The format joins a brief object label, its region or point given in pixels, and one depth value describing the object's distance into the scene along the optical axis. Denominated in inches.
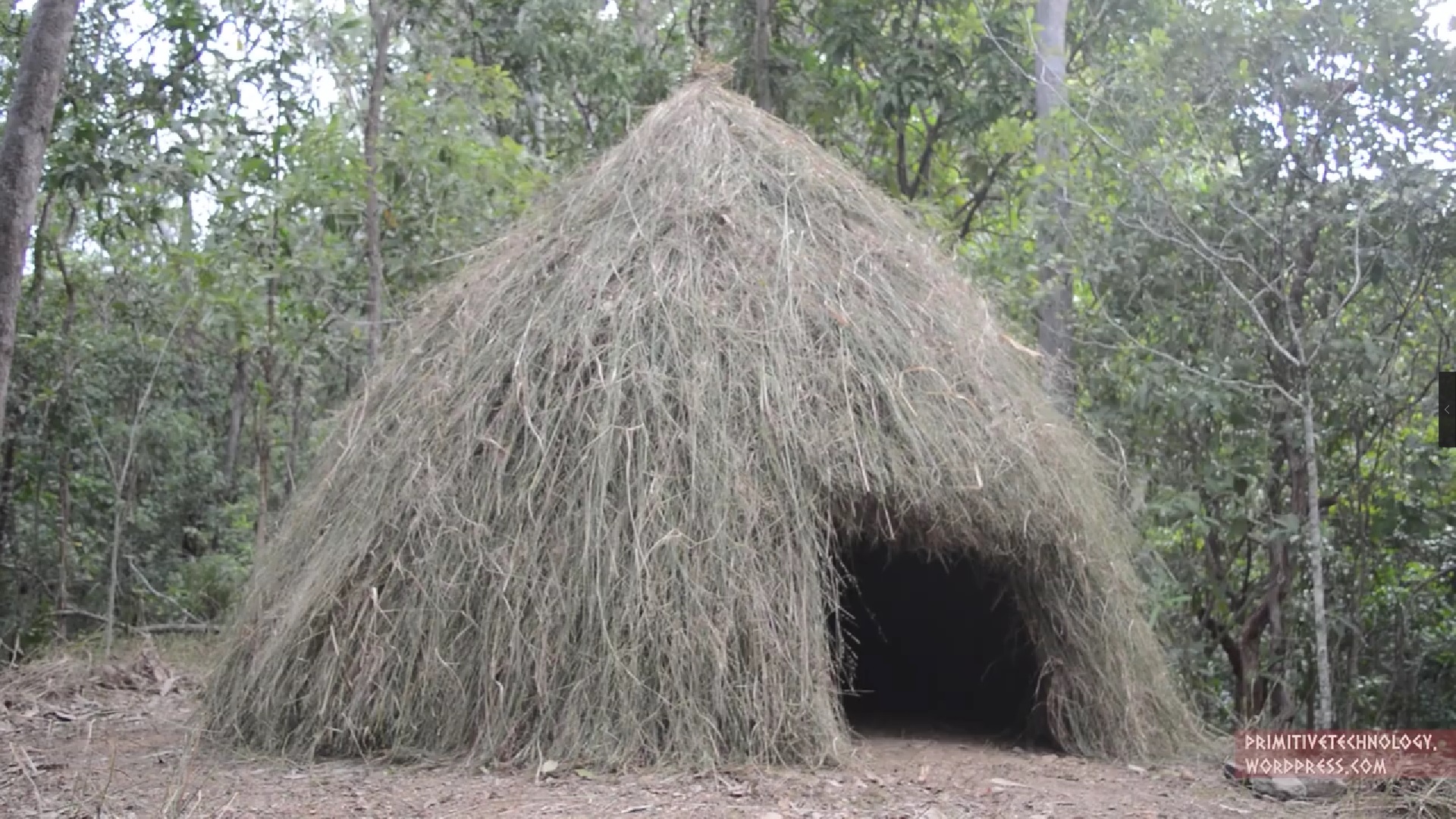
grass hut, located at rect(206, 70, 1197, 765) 244.4
